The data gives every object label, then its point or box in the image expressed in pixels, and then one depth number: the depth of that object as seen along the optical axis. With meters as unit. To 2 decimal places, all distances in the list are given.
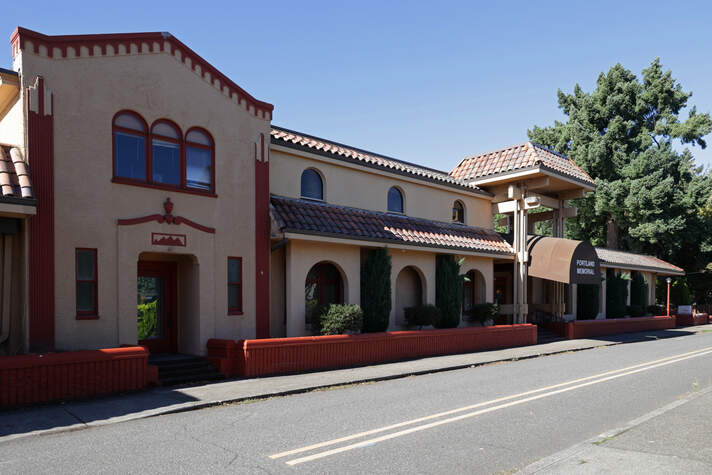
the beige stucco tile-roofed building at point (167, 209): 10.52
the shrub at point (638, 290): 32.16
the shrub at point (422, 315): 17.23
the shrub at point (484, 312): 20.14
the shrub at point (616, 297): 29.20
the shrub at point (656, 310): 33.56
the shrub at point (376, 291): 16.02
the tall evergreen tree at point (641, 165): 36.59
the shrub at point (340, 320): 14.02
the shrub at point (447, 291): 18.73
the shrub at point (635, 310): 30.72
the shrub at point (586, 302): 26.53
